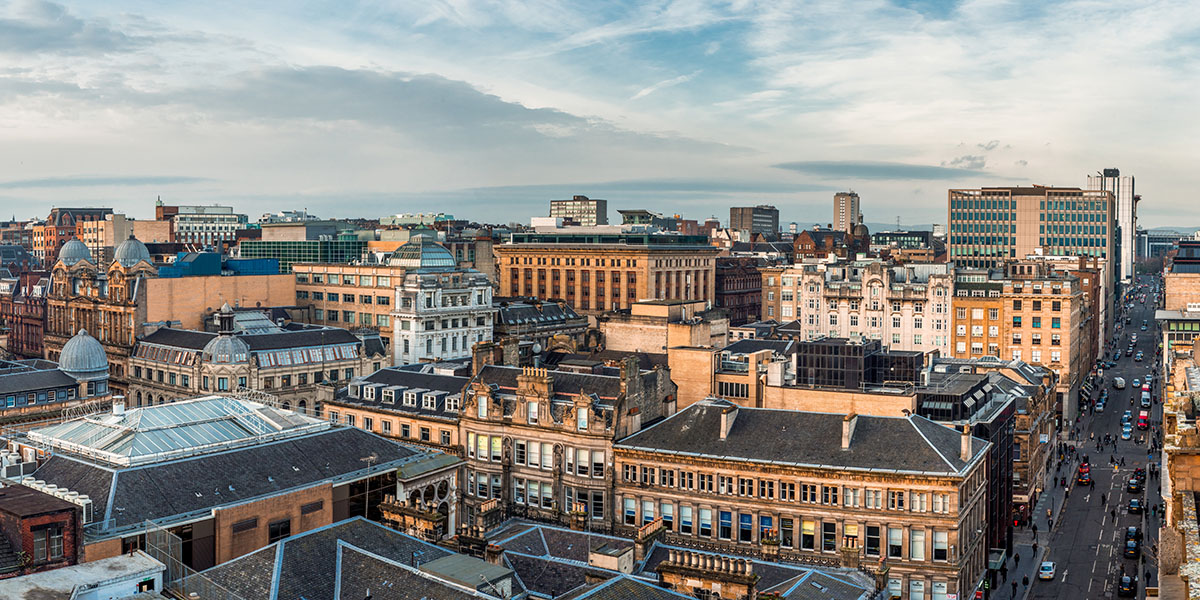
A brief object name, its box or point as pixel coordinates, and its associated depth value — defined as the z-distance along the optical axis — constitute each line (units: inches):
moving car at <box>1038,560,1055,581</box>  3905.0
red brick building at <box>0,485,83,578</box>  2055.4
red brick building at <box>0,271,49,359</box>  7805.1
